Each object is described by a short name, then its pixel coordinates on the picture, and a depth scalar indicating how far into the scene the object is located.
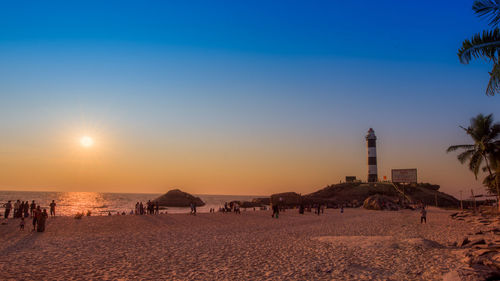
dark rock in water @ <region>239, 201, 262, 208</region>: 69.78
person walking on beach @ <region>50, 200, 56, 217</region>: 30.56
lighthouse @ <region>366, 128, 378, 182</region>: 75.38
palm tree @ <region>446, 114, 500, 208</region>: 32.62
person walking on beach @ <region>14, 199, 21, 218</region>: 27.81
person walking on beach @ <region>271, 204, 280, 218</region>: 35.88
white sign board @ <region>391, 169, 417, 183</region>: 63.69
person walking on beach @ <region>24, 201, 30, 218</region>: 27.47
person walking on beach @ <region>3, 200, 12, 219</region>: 26.98
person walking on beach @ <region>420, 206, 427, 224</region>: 27.54
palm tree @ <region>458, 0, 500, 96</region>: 10.26
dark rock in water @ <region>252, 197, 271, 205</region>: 74.36
